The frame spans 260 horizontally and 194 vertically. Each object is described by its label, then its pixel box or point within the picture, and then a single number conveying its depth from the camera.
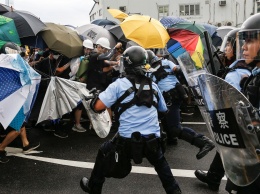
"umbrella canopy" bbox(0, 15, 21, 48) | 5.69
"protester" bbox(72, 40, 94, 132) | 6.43
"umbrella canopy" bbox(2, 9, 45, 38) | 6.27
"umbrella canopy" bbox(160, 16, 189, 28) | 7.07
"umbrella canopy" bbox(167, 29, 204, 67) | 5.68
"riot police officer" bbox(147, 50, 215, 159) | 4.79
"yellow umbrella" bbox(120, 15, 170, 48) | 5.89
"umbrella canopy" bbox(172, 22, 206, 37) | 6.97
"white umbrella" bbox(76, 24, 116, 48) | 7.69
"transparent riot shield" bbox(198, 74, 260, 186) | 1.64
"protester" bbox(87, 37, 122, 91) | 6.04
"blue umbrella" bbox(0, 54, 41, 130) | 4.10
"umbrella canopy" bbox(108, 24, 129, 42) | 7.81
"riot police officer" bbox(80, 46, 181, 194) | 3.10
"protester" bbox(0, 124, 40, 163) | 4.64
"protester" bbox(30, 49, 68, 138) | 6.12
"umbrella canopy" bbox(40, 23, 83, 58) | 6.40
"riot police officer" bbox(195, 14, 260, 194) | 1.87
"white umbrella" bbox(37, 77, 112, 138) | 5.75
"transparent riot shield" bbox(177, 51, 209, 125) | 2.61
